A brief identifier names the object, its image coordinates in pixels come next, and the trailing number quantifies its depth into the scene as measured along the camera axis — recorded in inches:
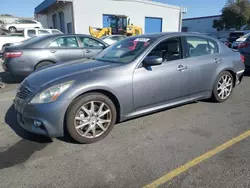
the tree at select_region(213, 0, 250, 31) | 1378.0
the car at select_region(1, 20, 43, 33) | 1015.7
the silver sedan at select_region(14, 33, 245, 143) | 114.3
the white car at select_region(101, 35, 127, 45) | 543.3
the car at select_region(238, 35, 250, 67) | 277.7
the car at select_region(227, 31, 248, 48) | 697.0
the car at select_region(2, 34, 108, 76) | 248.1
